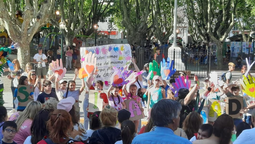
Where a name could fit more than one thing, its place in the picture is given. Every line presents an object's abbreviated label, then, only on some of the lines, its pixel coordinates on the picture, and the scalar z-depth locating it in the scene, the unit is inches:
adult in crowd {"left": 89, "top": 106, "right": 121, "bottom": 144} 186.2
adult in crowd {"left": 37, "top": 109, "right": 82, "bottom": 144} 146.9
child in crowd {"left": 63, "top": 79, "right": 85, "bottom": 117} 314.3
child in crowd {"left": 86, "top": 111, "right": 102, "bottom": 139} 205.8
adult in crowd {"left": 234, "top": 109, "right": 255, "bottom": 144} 137.6
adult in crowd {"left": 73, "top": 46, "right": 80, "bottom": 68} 992.9
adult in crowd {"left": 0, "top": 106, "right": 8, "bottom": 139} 211.0
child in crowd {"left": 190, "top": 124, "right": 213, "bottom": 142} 169.0
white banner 348.5
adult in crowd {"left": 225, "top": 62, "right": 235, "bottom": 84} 423.5
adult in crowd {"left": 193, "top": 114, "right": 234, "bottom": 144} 162.7
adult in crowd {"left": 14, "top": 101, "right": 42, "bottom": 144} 192.4
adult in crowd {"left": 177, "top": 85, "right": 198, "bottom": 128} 257.0
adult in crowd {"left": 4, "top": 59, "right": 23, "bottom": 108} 413.7
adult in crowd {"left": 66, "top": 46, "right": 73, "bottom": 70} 936.9
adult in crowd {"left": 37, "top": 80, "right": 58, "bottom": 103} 300.6
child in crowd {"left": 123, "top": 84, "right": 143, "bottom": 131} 315.9
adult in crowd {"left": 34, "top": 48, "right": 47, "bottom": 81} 601.6
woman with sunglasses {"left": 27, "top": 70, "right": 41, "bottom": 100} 379.9
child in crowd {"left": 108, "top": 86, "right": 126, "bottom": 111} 308.3
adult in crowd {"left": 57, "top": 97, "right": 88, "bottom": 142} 184.3
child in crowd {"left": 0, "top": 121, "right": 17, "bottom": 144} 177.8
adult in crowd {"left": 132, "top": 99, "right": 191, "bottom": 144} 129.2
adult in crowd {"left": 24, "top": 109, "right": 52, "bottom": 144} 164.1
